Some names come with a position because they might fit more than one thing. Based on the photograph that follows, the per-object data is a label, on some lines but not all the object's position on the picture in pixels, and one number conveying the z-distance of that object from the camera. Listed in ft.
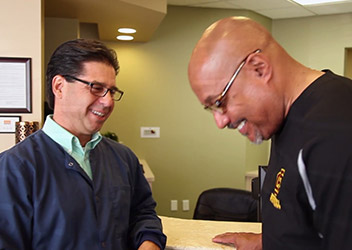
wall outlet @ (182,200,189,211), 14.90
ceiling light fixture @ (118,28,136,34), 12.30
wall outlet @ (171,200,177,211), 14.83
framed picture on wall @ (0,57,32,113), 7.63
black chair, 8.39
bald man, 2.49
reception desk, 4.64
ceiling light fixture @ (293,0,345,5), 12.55
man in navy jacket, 3.57
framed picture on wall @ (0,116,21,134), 7.70
